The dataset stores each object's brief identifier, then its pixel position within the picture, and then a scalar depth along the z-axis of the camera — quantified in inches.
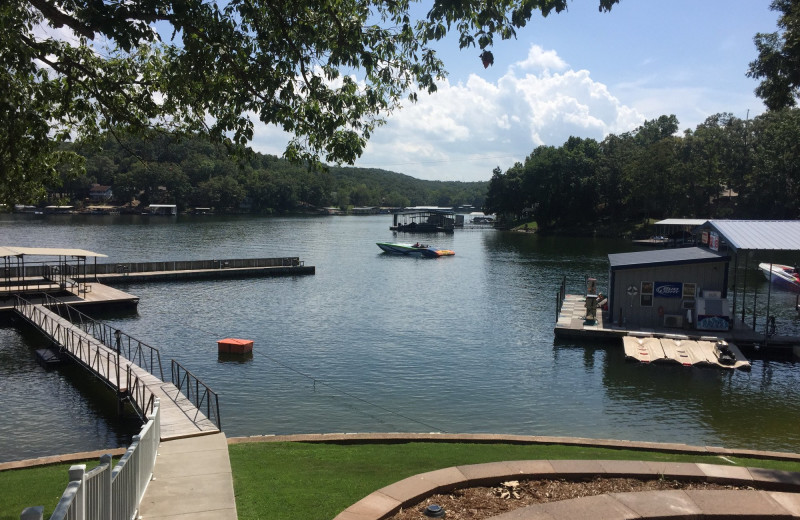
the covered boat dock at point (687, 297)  1227.9
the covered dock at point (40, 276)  1594.4
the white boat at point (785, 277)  1936.5
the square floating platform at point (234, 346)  1173.7
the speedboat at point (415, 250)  3326.8
